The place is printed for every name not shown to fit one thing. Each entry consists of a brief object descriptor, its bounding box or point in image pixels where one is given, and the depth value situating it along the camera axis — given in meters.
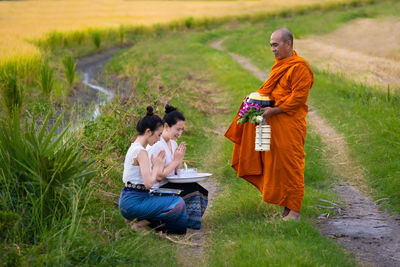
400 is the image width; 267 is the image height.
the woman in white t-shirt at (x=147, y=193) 10.39
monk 11.14
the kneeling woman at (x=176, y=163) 10.98
